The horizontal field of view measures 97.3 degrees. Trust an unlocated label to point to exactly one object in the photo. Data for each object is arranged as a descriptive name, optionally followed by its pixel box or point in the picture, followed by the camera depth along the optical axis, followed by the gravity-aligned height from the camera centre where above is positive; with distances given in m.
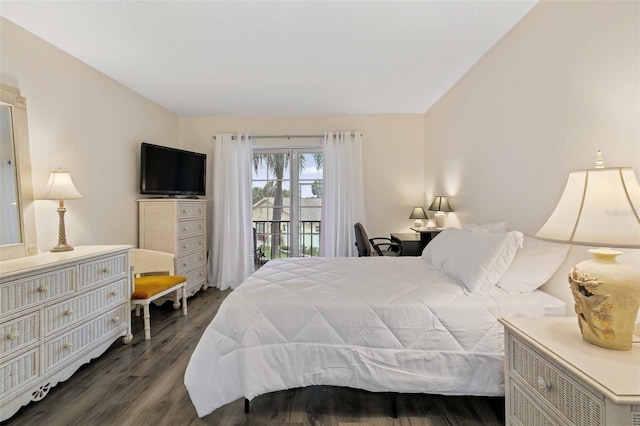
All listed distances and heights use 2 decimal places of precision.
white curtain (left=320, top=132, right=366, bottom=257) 4.12 +0.17
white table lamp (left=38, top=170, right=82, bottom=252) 2.16 +0.09
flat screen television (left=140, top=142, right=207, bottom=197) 3.36 +0.41
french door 4.38 +0.06
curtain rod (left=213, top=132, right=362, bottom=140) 4.21 +0.98
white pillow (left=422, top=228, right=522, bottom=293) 1.67 -0.37
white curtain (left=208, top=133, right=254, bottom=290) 4.15 -0.05
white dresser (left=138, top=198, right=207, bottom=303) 3.33 -0.31
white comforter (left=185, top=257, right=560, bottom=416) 1.53 -0.80
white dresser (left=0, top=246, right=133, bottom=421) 1.57 -0.74
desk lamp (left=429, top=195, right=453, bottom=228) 3.22 -0.09
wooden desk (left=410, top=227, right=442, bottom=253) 3.30 -0.42
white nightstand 0.84 -0.62
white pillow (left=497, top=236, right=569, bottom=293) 1.65 -0.42
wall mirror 1.95 +0.17
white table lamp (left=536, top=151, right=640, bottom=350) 0.97 -0.16
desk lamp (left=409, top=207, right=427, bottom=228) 3.82 -0.21
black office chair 3.37 -0.61
